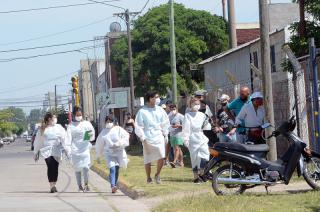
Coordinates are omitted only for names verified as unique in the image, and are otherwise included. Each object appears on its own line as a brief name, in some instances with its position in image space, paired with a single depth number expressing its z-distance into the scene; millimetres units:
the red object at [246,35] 50744
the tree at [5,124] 165188
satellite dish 63875
